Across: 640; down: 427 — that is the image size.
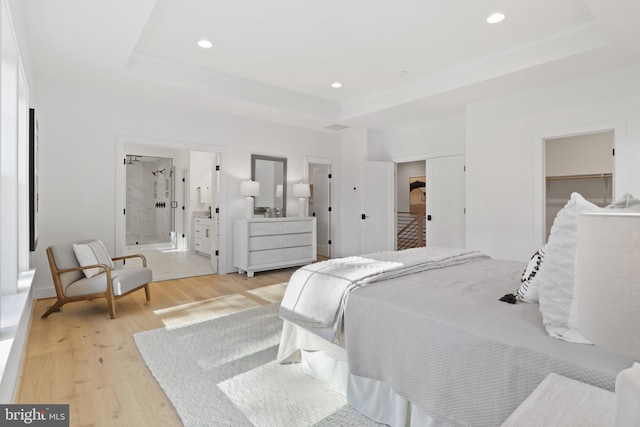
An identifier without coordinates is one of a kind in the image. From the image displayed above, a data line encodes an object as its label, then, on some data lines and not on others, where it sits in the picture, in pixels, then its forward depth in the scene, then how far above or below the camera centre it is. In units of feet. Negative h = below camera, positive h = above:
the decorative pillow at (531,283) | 5.23 -1.09
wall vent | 19.80 +4.96
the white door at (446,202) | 18.28 +0.56
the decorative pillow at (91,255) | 11.24 -1.46
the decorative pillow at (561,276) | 4.02 -0.79
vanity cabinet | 22.91 -1.56
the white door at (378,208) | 20.97 +0.24
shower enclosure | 29.86 +0.86
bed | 3.87 -1.78
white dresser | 17.11 -1.61
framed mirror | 19.44 +1.52
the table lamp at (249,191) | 17.74 +1.07
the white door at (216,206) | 17.70 +0.29
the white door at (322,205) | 23.22 +0.48
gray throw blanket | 6.23 -1.36
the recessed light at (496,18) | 9.91 +5.63
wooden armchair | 10.67 -2.18
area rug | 5.86 -3.39
